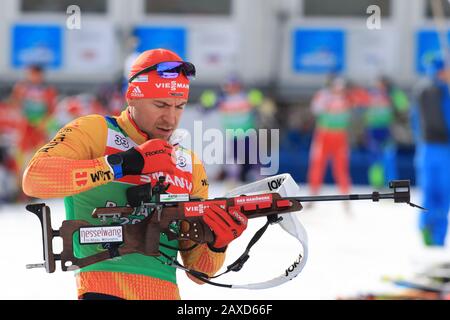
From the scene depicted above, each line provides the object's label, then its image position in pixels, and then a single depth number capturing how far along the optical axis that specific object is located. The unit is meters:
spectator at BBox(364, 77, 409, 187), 15.31
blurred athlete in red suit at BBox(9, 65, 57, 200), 13.41
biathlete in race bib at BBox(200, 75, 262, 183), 14.03
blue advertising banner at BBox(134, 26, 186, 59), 19.56
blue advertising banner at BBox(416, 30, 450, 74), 19.77
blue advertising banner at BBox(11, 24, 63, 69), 19.67
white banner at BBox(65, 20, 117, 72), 19.69
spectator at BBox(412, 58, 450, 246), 8.59
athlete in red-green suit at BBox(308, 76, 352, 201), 12.50
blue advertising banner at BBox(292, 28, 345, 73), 19.59
